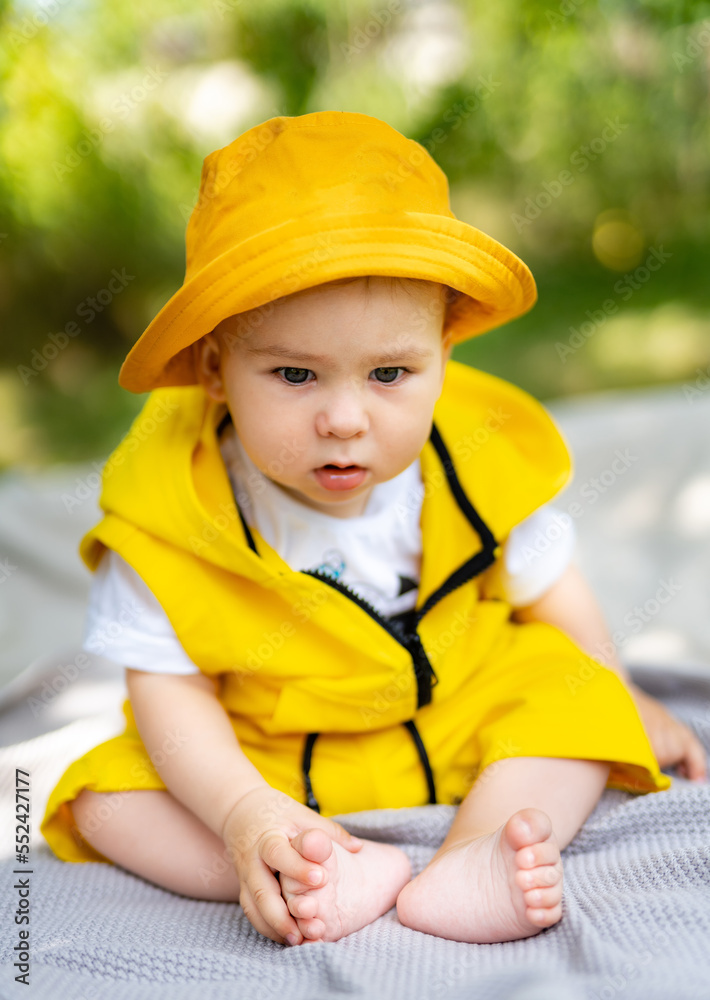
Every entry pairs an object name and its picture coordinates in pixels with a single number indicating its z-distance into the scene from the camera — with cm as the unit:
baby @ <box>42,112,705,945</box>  99
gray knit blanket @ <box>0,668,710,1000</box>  86
